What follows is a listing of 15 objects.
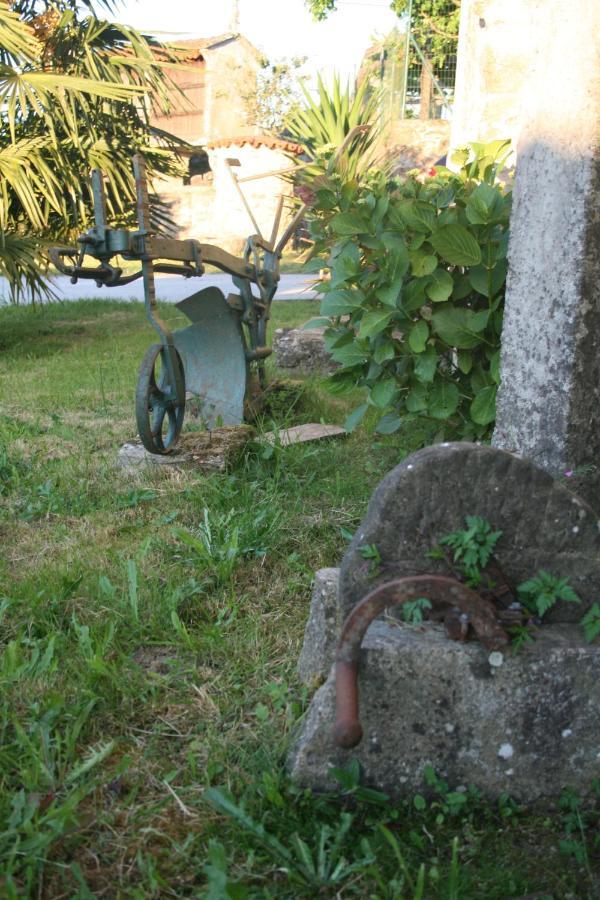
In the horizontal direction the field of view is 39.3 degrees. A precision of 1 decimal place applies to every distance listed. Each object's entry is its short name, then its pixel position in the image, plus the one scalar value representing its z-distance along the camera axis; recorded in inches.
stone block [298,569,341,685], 79.7
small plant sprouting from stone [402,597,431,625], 69.7
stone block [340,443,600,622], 68.4
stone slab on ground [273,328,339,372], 228.8
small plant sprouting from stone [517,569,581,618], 68.4
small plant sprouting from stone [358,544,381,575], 70.0
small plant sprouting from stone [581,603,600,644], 68.1
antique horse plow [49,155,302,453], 128.7
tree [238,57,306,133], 838.5
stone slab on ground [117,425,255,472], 136.7
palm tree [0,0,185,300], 243.9
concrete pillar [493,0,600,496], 76.8
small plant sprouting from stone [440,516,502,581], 67.4
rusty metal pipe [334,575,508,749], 63.0
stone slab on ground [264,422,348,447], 152.6
